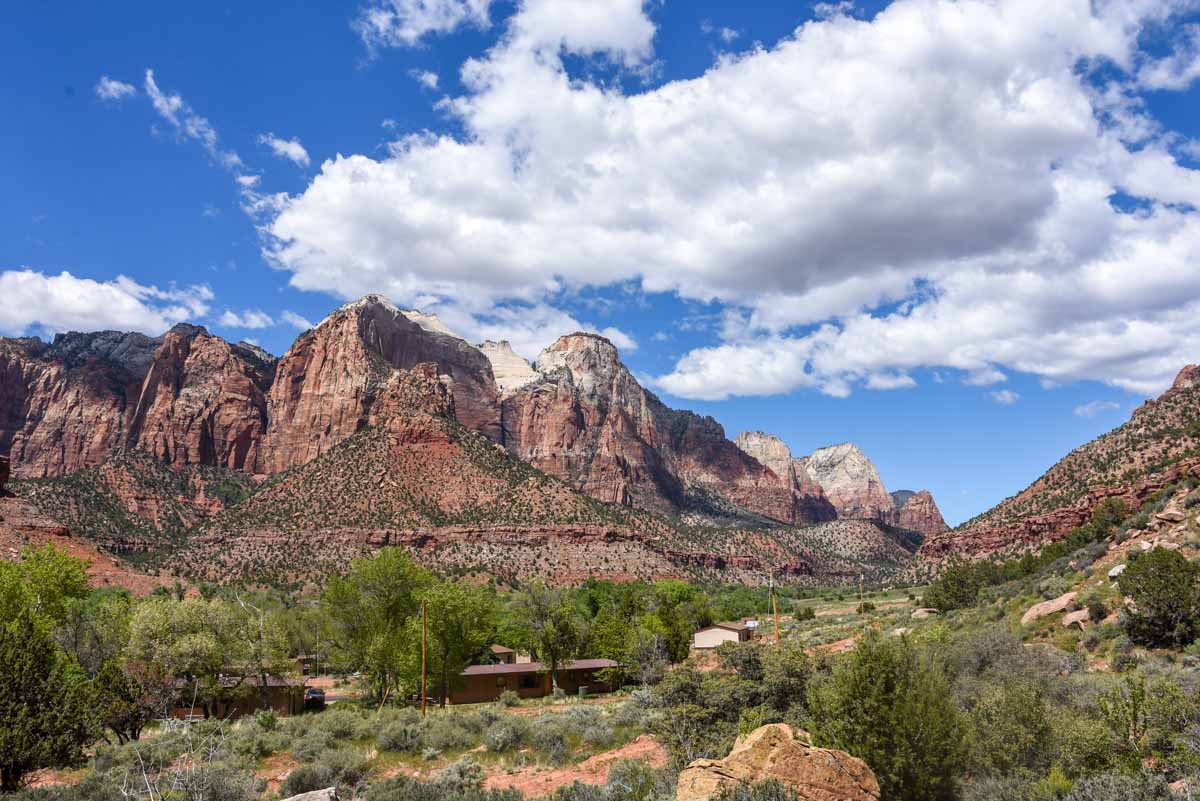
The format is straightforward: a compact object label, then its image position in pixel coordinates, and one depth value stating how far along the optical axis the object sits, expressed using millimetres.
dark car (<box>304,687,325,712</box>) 38562
